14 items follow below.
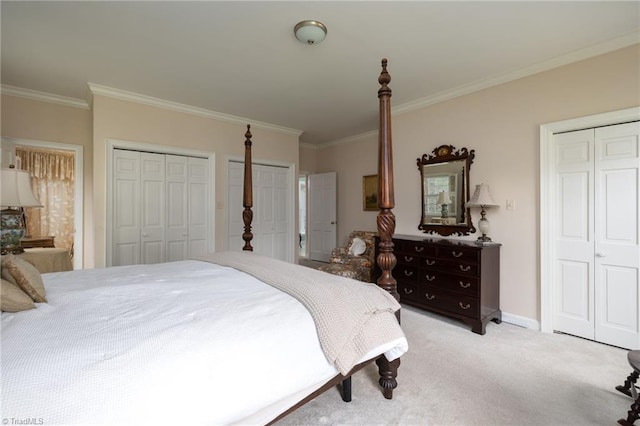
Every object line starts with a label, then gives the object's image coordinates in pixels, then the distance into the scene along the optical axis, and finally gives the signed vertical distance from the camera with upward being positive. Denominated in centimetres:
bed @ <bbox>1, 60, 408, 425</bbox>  86 -48
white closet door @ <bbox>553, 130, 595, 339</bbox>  268 -22
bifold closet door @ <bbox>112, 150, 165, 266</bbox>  359 +8
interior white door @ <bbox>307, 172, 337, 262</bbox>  595 -5
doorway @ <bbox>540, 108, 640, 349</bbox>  247 -14
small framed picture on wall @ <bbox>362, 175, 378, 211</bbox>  523 +38
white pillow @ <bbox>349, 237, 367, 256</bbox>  462 -54
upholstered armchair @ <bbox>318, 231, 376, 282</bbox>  398 -70
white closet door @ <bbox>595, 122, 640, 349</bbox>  245 -20
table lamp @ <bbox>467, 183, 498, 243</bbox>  311 +12
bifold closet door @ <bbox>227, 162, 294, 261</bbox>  457 +6
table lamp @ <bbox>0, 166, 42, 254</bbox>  256 +11
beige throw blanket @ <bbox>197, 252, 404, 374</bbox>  139 -51
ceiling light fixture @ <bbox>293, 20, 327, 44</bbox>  222 +144
